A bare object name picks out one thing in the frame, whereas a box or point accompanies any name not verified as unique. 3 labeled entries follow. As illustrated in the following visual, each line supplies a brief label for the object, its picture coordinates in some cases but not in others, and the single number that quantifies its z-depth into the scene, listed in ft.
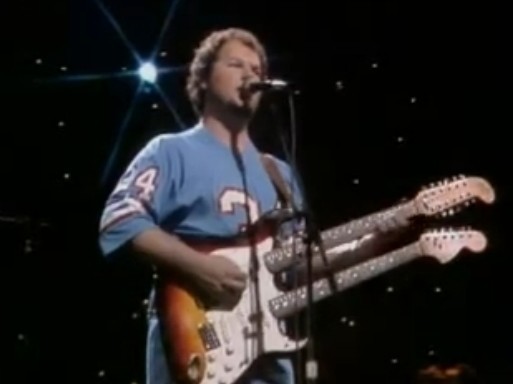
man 15.65
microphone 16.20
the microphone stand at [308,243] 15.46
